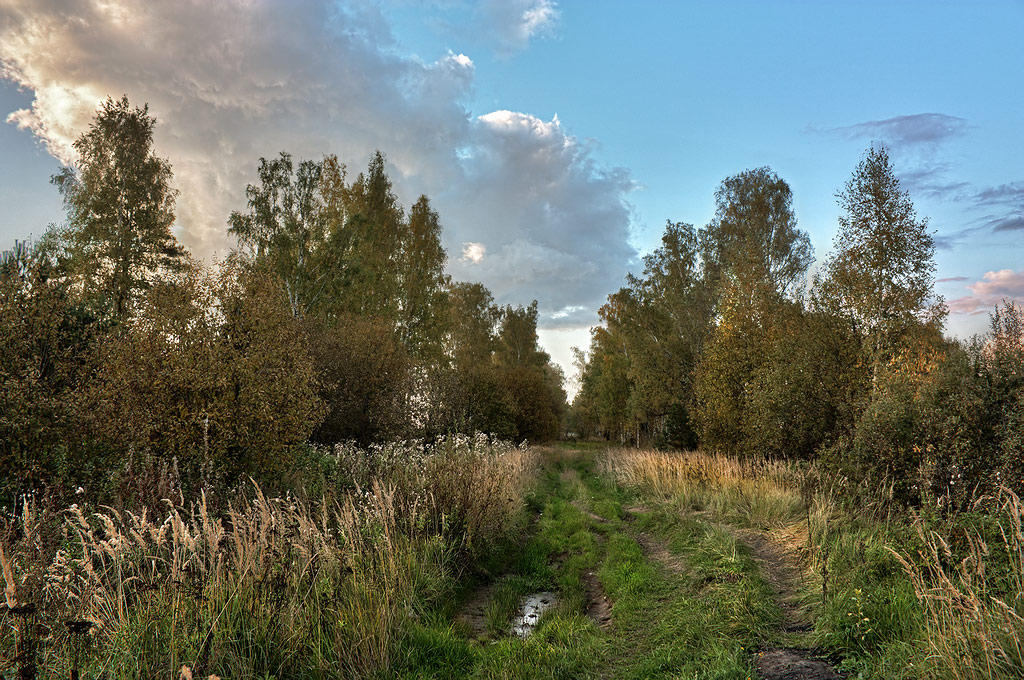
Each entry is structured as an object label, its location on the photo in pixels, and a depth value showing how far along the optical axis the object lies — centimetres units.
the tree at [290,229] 2092
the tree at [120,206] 2103
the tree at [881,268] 1224
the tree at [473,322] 3484
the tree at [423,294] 2542
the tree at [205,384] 784
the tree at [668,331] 2389
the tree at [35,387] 668
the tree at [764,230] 2327
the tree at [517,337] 4197
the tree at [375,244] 2217
